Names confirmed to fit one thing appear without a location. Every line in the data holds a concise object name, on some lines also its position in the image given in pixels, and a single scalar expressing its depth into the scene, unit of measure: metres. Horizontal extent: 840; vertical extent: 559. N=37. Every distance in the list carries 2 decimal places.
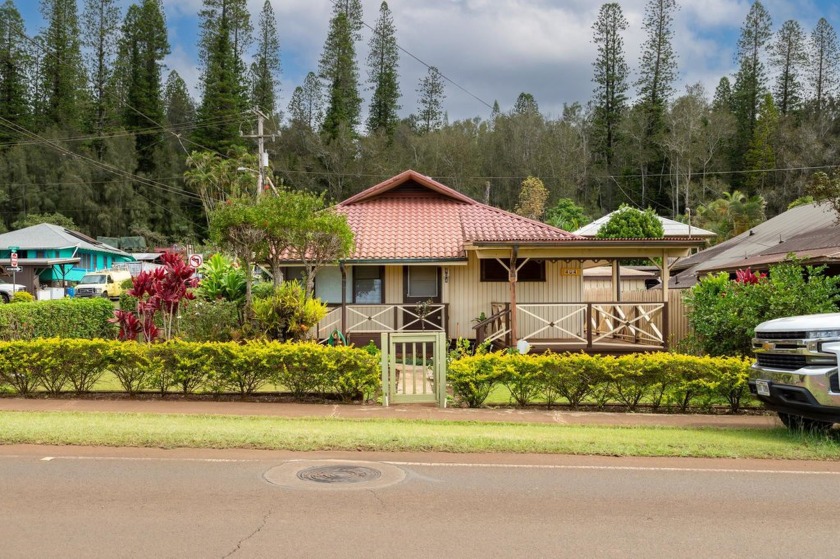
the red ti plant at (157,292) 15.70
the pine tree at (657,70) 60.53
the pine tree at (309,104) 67.94
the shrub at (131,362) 12.33
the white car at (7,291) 30.44
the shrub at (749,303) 13.12
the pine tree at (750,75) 61.31
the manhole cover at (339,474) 7.23
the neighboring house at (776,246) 18.93
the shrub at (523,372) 11.93
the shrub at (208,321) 17.06
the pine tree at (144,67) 64.56
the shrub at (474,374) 11.95
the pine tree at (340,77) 63.53
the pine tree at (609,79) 62.47
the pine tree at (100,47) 63.94
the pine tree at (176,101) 69.75
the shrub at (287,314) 15.45
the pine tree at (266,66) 67.25
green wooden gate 12.13
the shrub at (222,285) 20.16
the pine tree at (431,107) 69.62
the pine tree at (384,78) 65.00
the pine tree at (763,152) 57.34
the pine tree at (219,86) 61.53
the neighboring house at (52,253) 42.88
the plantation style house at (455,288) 19.41
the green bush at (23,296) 25.39
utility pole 29.15
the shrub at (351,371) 12.16
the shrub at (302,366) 12.15
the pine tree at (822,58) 61.75
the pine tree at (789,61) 62.00
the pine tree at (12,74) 59.44
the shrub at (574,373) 11.95
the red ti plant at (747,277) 15.38
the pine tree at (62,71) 61.19
